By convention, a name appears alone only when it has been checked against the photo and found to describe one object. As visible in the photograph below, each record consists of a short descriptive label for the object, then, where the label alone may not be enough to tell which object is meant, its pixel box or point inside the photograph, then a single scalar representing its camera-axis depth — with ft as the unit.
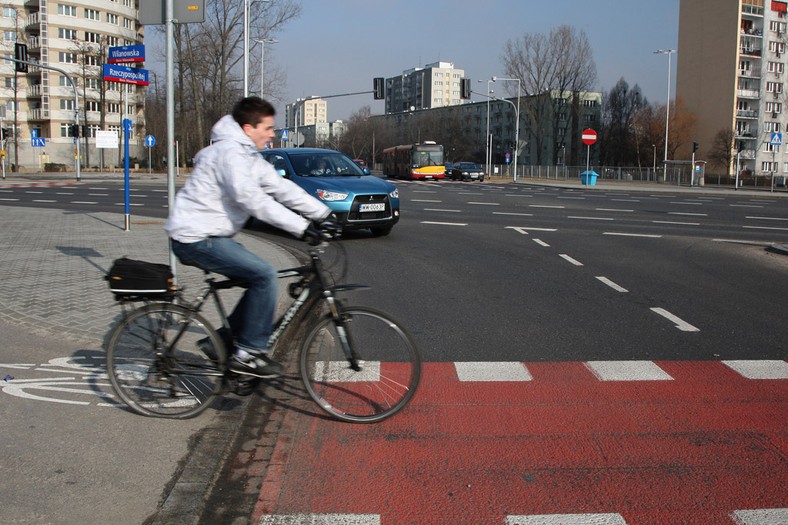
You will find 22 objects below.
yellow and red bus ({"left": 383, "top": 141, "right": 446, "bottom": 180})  196.03
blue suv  46.42
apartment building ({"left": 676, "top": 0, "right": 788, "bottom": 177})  292.81
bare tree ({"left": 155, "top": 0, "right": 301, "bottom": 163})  171.73
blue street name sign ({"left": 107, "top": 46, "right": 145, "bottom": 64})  37.76
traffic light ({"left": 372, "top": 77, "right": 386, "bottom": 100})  143.74
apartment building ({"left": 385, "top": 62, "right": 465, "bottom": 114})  565.53
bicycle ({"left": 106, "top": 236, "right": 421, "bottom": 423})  14.61
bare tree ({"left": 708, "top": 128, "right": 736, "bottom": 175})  270.46
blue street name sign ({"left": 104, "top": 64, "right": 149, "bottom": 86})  36.76
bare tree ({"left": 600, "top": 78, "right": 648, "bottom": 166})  351.46
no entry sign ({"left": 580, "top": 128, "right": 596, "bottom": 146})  169.97
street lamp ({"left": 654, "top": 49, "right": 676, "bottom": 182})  209.60
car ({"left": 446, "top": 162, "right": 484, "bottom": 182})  200.34
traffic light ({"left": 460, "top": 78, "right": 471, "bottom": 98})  157.16
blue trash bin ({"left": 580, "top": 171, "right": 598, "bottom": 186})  180.65
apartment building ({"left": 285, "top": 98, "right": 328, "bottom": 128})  626.97
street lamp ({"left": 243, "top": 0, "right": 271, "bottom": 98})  112.48
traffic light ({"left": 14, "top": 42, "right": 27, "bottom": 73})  110.83
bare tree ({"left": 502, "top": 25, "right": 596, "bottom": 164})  247.70
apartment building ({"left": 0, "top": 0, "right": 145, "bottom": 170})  263.29
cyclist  13.82
